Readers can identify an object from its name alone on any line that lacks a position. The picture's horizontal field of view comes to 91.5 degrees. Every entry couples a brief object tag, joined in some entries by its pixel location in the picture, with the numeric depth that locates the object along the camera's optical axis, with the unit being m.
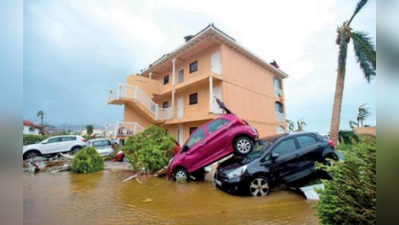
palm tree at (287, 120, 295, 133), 31.23
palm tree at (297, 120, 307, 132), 33.31
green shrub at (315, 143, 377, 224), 2.12
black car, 5.51
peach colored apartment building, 13.40
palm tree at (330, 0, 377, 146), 10.31
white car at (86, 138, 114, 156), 14.84
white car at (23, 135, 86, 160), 12.51
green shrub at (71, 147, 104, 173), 10.12
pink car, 7.39
